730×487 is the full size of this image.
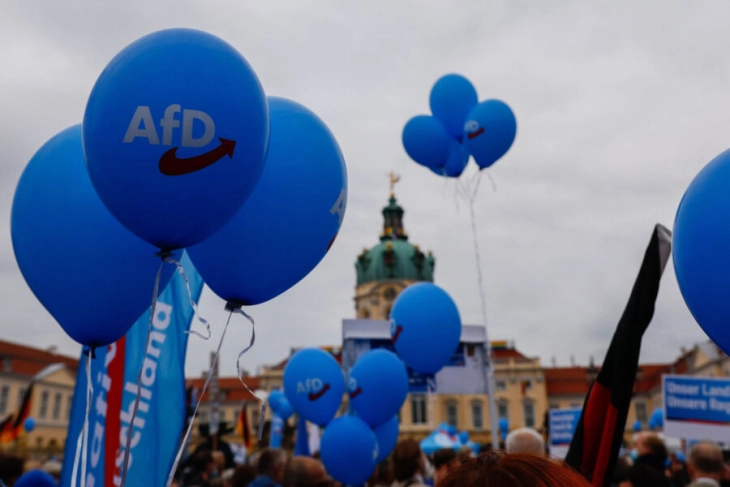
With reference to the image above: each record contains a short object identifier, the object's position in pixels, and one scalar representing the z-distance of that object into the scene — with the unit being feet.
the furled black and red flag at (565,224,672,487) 7.38
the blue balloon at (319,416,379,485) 16.88
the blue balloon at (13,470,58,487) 11.74
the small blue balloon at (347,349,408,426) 19.56
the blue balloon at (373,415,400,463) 22.35
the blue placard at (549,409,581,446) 25.48
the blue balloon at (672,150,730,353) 6.31
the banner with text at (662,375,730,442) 20.83
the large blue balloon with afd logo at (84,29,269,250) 6.88
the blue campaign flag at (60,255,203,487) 11.63
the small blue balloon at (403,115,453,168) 25.82
